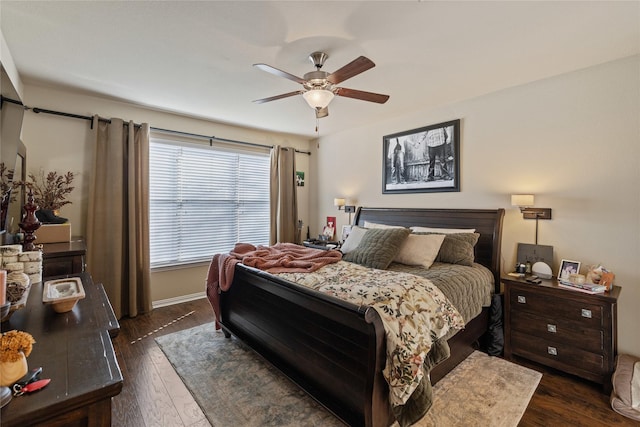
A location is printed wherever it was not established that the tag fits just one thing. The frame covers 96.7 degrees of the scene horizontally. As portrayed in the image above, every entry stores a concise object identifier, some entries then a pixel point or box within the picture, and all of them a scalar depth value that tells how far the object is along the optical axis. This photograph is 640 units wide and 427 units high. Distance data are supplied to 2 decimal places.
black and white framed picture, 3.38
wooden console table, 0.73
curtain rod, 2.93
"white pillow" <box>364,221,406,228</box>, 3.62
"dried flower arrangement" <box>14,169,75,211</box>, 2.79
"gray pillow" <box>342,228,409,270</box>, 2.70
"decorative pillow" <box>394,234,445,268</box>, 2.76
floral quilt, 1.51
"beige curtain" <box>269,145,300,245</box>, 4.82
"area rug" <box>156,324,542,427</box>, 1.84
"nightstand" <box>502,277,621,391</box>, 2.11
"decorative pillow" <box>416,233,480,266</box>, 2.81
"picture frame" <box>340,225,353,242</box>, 4.38
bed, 1.56
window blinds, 3.85
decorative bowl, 1.27
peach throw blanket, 2.45
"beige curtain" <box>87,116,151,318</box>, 3.26
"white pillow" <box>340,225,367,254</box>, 3.17
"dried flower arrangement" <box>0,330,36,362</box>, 0.76
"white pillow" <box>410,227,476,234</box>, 3.08
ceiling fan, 1.94
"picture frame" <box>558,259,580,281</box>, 2.44
